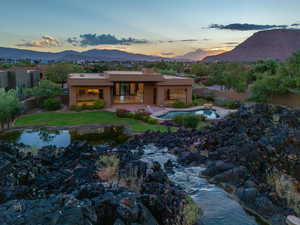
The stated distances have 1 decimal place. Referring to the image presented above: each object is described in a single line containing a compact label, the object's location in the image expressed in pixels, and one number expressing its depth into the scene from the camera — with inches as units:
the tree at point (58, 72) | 1483.8
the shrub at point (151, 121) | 839.7
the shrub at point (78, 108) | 992.9
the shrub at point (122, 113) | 908.6
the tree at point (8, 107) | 762.8
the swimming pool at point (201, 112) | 909.6
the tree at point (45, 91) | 1055.6
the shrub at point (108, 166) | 402.3
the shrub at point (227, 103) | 1083.3
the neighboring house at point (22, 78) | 1188.5
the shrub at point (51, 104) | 1014.4
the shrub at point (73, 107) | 1006.4
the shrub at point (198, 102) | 1130.2
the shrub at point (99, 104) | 1026.1
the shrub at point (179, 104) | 1071.6
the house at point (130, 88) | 1058.1
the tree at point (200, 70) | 2252.7
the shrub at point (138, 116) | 883.4
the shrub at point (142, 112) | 904.9
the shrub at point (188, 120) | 786.8
